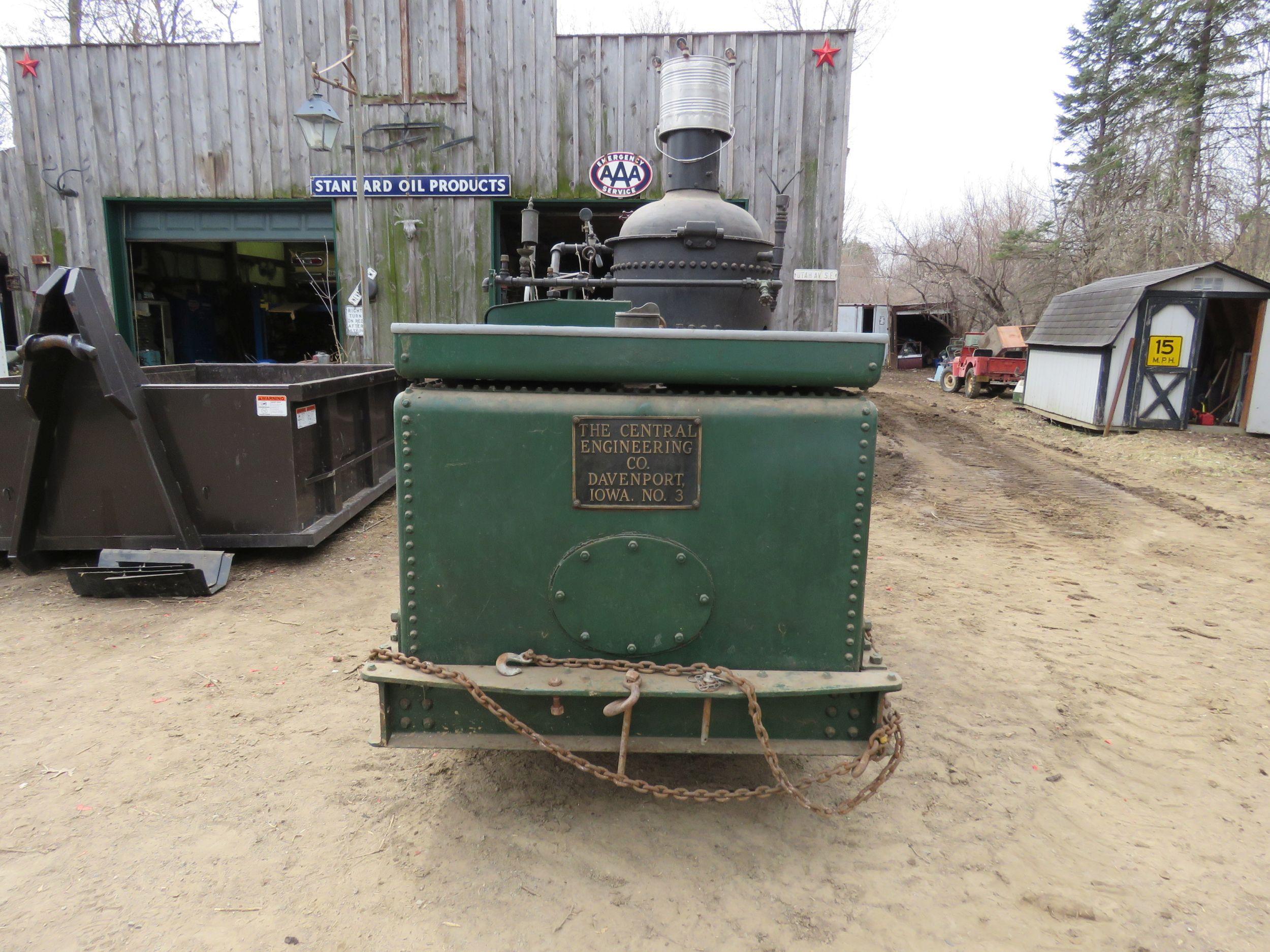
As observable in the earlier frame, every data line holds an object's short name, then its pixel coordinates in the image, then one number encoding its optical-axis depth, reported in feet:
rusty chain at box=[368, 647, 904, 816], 8.22
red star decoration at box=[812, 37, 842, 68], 30.40
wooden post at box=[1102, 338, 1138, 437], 41.45
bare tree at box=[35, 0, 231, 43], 61.67
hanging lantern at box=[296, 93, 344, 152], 24.47
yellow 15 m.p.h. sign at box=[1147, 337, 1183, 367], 40.96
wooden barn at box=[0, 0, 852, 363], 30.99
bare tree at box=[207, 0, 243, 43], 68.23
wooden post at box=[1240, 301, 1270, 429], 40.81
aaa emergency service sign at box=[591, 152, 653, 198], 31.45
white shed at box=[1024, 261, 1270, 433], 40.45
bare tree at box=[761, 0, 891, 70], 73.67
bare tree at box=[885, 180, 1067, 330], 80.94
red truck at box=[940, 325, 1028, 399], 63.82
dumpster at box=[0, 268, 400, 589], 16.48
